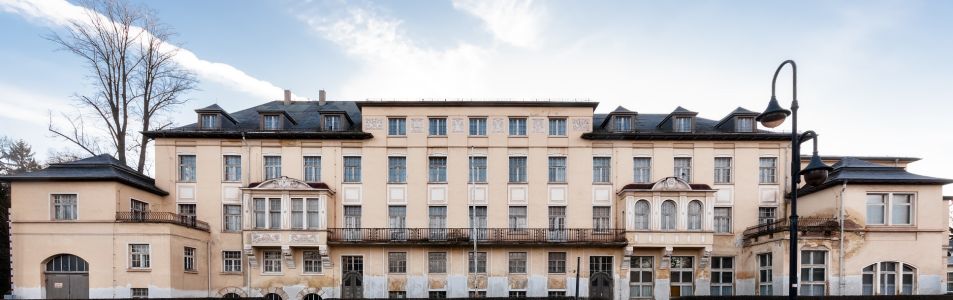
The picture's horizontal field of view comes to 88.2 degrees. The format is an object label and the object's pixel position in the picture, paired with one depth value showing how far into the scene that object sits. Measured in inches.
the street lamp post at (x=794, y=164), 394.3
